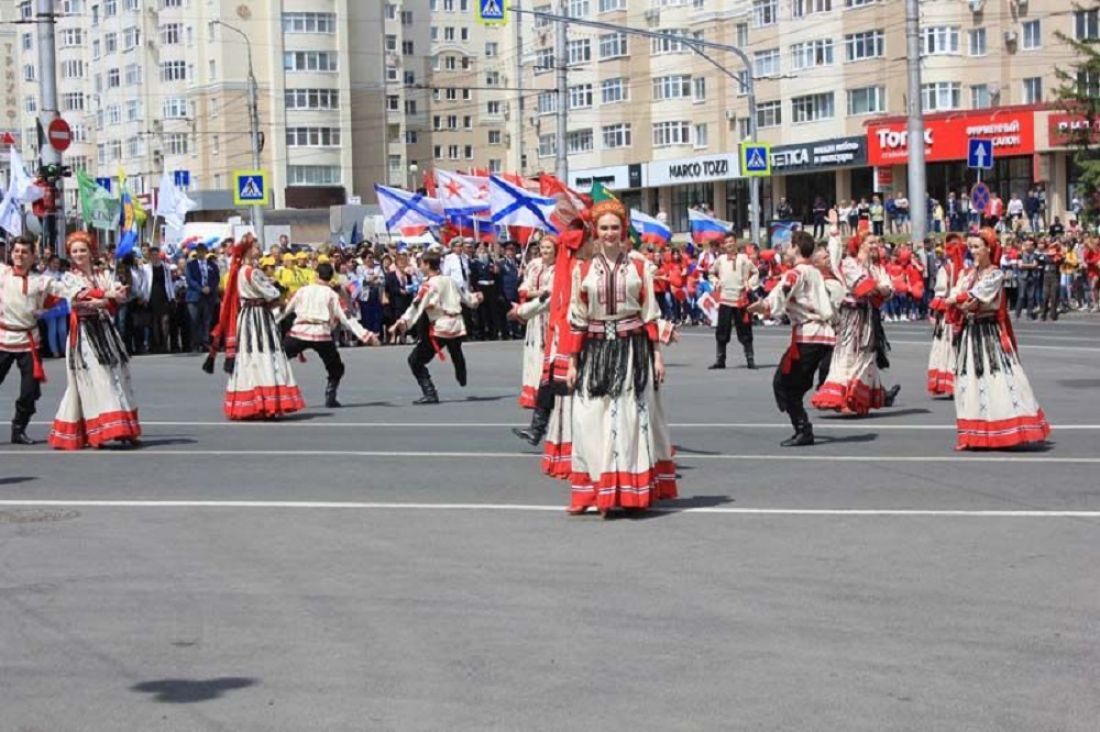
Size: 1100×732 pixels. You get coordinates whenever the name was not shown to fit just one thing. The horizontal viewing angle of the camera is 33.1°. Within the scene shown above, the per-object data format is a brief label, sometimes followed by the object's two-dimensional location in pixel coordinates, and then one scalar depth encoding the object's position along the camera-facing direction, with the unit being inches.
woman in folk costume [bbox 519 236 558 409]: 650.2
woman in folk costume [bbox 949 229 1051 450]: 574.2
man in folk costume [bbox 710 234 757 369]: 1021.8
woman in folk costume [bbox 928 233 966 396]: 663.1
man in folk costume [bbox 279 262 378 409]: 797.2
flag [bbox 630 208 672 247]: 1608.0
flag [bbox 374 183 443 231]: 1622.8
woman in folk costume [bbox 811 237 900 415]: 723.4
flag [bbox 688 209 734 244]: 1654.8
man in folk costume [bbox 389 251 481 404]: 810.2
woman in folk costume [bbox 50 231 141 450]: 624.4
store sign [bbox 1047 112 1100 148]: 1630.2
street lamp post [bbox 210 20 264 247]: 2792.8
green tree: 1550.2
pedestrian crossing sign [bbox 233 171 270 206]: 1701.5
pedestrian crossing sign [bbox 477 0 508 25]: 1507.1
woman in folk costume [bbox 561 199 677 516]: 452.1
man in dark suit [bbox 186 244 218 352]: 1262.3
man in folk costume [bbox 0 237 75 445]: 647.8
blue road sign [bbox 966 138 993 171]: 1553.9
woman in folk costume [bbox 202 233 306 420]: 737.0
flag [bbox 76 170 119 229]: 1549.0
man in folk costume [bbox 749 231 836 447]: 612.7
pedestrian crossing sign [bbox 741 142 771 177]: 1850.4
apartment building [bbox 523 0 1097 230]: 2593.5
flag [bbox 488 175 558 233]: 1427.2
